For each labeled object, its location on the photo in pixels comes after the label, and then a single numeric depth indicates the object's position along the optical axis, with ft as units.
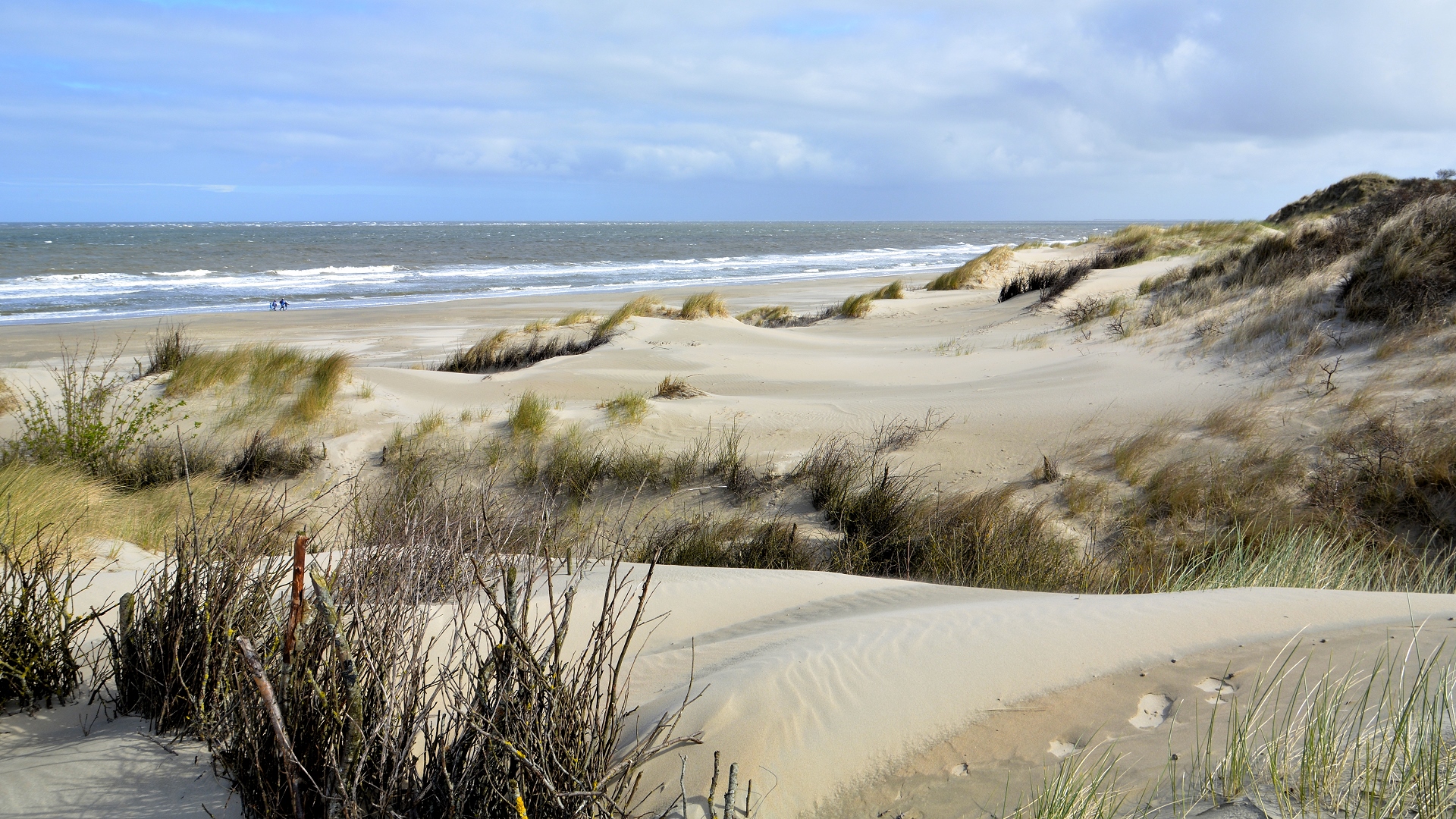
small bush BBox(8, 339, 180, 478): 21.81
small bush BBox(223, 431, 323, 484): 24.50
